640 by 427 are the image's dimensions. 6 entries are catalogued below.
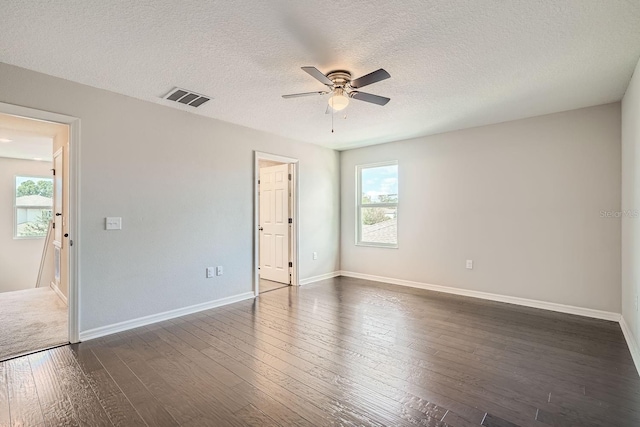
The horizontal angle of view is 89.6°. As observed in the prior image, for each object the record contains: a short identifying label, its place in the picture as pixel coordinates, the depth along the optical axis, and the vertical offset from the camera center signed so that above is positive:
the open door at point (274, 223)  5.52 -0.12
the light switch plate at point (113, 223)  3.29 -0.06
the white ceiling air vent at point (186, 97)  3.29 +1.28
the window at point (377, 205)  5.58 +0.20
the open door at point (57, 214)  4.42 +0.05
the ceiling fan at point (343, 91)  2.70 +1.09
